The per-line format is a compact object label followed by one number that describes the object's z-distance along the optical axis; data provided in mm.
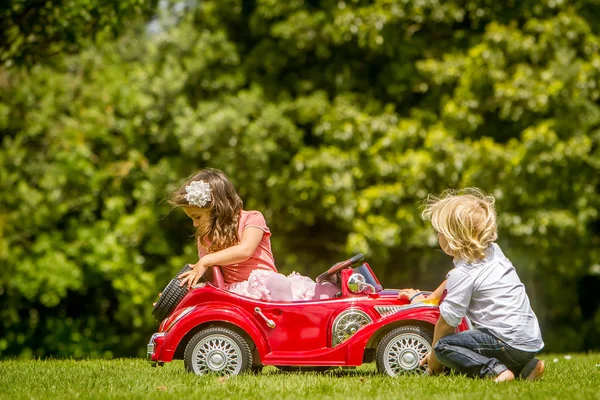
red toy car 10719
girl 11477
